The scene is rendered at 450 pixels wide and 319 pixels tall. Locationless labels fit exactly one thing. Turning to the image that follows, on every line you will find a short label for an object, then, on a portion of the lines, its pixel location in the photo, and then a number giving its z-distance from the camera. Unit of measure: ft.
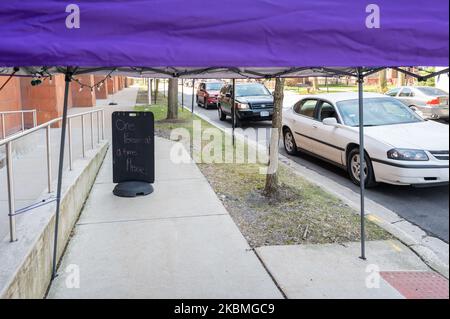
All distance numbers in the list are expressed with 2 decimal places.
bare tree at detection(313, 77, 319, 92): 129.76
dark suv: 52.01
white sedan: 19.93
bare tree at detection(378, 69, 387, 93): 103.38
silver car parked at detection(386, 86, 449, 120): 55.31
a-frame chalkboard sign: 22.13
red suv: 78.95
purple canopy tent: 8.95
